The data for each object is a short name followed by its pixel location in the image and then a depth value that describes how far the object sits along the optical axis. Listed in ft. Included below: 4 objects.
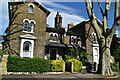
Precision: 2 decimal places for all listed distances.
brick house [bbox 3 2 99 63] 44.50
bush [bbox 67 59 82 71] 37.17
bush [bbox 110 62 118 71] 45.07
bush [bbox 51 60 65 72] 33.76
